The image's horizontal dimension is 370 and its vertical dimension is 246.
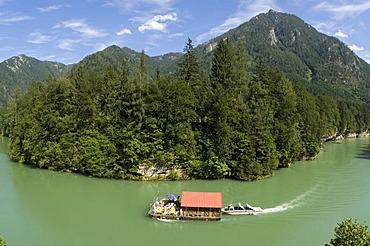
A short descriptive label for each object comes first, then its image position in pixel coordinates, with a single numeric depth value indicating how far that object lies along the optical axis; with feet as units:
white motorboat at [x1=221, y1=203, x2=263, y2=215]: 94.48
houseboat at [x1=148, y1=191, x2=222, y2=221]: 90.22
